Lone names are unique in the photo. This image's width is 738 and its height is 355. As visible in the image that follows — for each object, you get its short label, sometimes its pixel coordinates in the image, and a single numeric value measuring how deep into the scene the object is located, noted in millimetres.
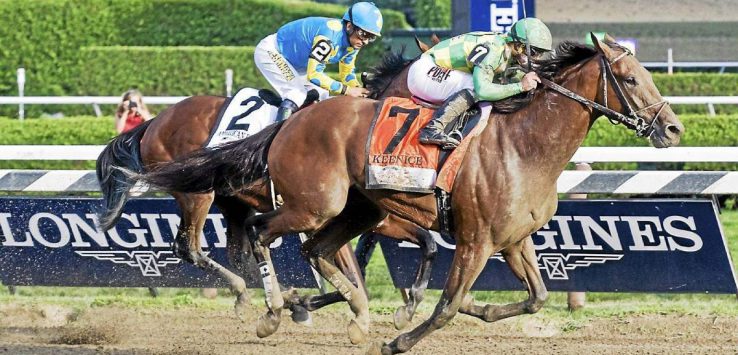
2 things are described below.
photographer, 18453
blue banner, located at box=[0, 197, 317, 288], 15664
